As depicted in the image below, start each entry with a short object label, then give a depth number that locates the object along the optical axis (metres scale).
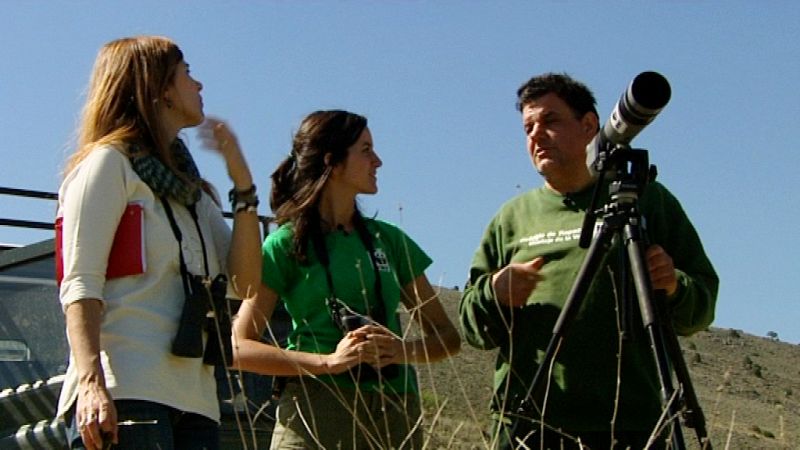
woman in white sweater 3.04
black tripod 3.36
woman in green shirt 3.73
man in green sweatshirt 3.83
